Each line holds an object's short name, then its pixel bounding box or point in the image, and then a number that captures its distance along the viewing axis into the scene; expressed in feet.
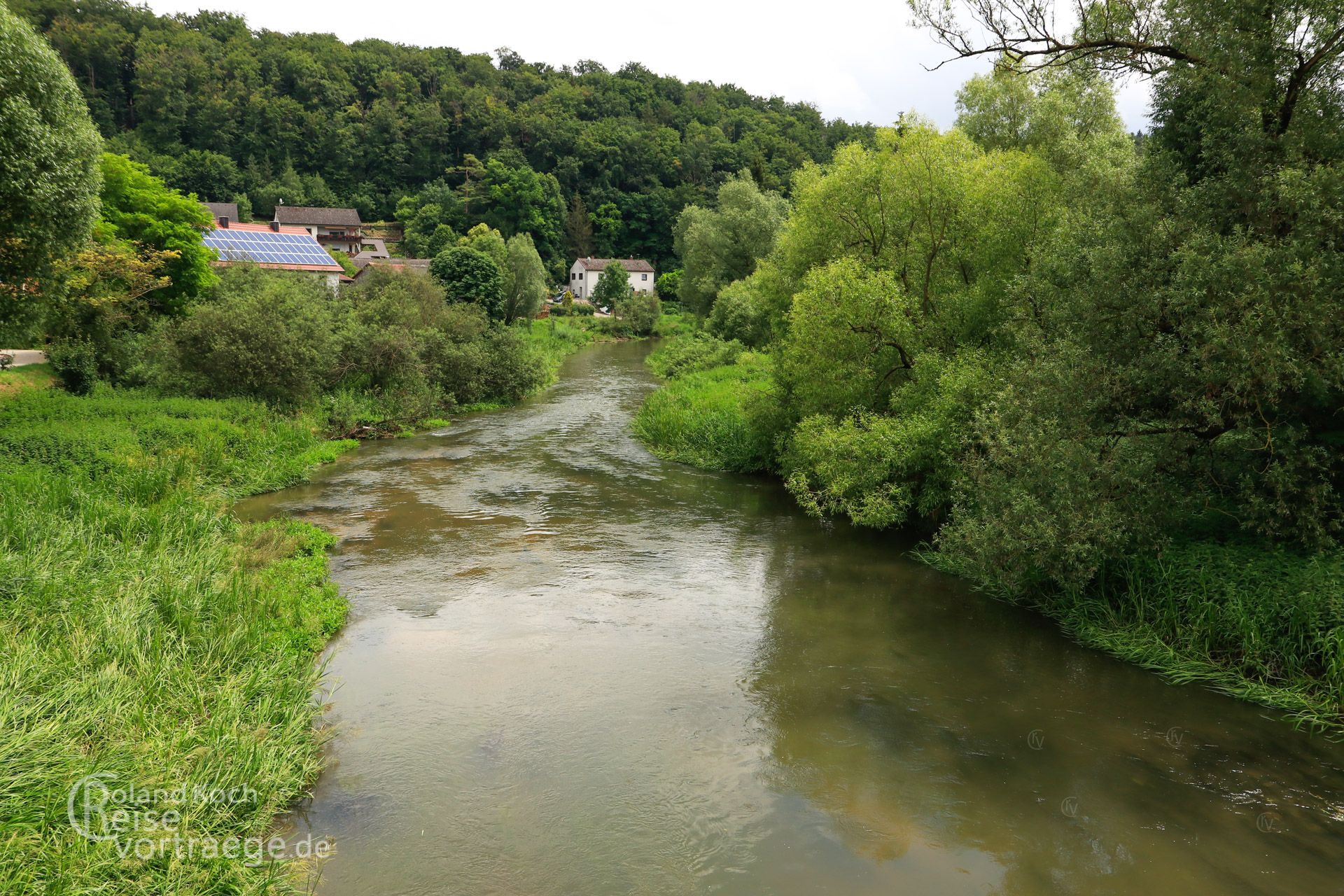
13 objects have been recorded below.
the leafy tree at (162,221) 88.17
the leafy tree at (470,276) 154.92
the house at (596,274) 328.29
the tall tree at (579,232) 365.20
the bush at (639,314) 246.27
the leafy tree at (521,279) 186.05
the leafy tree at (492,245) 182.19
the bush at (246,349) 79.05
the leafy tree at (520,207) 338.54
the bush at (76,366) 75.82
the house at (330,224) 314.35
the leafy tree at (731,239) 165.68
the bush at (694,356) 128.36
